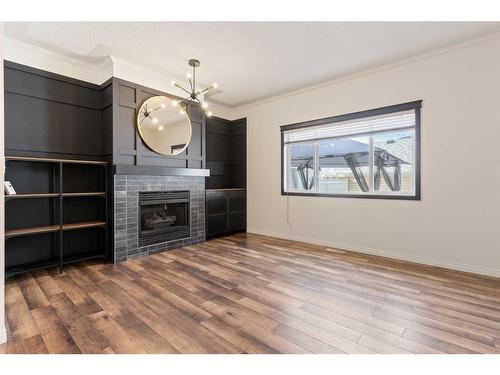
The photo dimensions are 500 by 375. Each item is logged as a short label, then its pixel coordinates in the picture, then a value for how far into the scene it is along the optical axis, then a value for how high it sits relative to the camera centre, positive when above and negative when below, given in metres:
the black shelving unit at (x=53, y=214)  2.96 -0.37
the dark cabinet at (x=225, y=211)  4.74 -0.52
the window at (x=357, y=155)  3.49 +0.49
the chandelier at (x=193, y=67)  3.19 +1.71
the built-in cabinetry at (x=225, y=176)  4.84 +0.20
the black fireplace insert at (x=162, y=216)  3.72 -0.50
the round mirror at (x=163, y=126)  3.74 +0.95
